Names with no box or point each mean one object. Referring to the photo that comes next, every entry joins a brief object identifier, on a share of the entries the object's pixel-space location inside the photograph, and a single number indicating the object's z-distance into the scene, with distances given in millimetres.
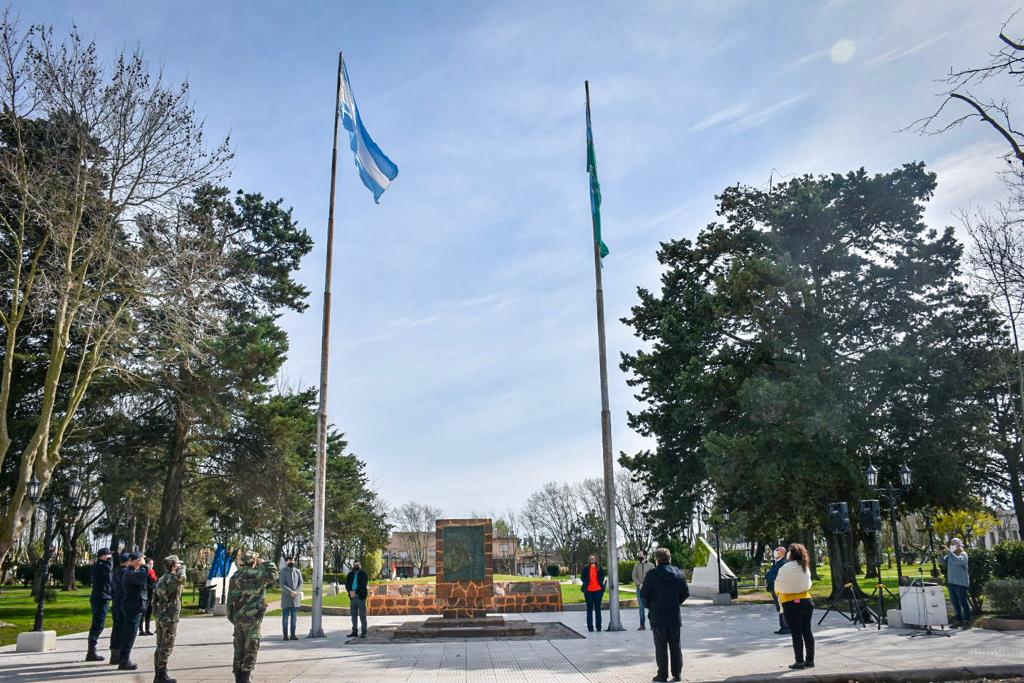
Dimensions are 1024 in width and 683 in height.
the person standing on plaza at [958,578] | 18266
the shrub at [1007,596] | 18312
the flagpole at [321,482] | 17234
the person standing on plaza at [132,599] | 12938
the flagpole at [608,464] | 18172
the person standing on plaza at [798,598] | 11539
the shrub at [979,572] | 20016
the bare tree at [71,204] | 19109
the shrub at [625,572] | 50741
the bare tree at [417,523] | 101438
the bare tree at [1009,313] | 25547
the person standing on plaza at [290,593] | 17844
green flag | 20031
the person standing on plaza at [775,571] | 15728
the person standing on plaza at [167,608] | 11086
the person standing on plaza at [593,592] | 18781
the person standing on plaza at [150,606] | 16984
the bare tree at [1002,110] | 11117
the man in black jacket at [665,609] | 10766
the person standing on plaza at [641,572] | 18703
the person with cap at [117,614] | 13633
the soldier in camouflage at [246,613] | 10555
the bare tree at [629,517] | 69812
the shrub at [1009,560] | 21938
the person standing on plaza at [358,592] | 17984
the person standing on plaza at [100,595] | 14141
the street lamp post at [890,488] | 19969
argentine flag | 19234
